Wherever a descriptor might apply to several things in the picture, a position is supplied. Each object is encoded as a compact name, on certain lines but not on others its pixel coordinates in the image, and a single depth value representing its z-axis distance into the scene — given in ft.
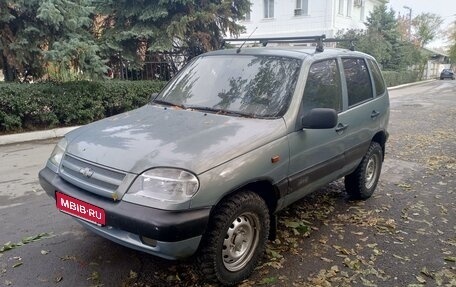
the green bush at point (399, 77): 83.30
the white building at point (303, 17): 77.30
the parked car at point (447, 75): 141.18
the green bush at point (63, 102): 25.22
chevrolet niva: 8.13
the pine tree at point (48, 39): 25.58
